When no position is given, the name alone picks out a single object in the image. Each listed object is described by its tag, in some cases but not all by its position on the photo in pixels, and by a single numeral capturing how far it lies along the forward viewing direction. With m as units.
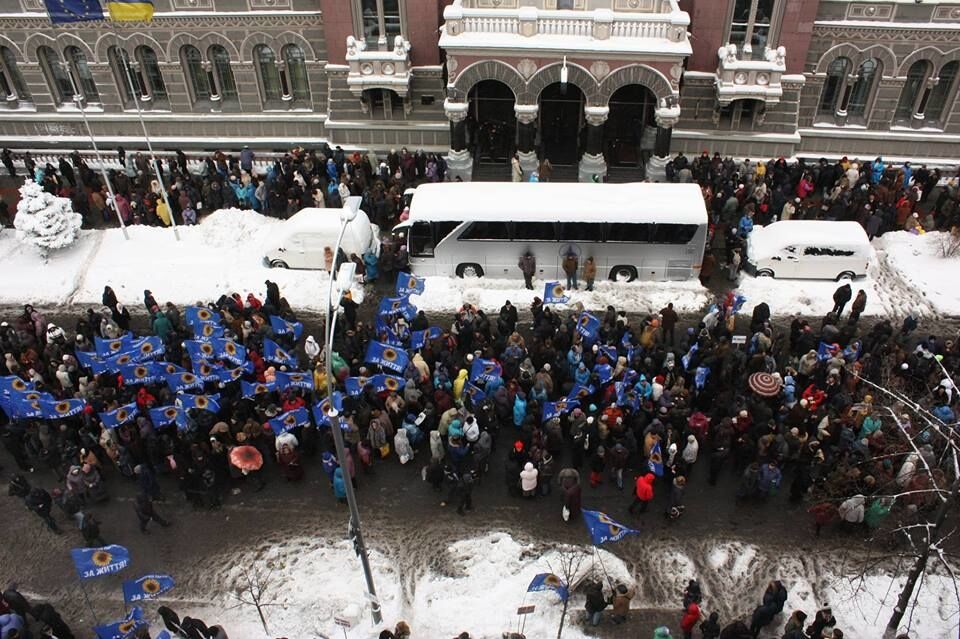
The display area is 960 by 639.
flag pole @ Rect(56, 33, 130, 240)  24.71
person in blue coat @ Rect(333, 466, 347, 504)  16.20
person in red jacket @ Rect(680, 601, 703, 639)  13.66
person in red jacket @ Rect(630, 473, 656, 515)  15.83
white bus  22.17
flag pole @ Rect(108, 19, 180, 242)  24.39
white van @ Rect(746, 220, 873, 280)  22.58
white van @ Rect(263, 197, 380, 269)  23.39
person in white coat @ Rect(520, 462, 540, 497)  16.17
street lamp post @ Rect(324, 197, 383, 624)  11.58
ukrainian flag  22.73
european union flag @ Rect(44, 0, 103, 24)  22.34
